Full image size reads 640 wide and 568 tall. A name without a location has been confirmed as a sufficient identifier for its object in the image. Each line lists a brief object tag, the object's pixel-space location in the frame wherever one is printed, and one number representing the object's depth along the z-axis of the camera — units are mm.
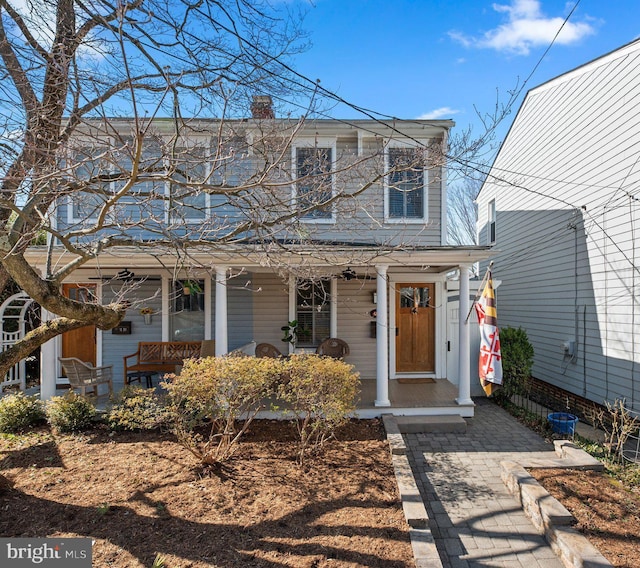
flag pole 6345
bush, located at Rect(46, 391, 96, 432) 5914
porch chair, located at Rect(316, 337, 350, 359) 8258
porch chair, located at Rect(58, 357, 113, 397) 6793
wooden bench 7902
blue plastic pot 6113
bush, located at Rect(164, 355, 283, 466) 4609
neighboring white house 6520
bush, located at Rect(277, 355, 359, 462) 4938
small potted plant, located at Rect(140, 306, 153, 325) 7852
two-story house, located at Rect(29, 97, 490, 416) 6789
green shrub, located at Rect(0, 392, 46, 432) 6016
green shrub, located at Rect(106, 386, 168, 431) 4965
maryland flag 6367
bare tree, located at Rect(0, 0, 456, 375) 3971
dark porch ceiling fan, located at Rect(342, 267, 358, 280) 7562
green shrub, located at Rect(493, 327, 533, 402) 7895
